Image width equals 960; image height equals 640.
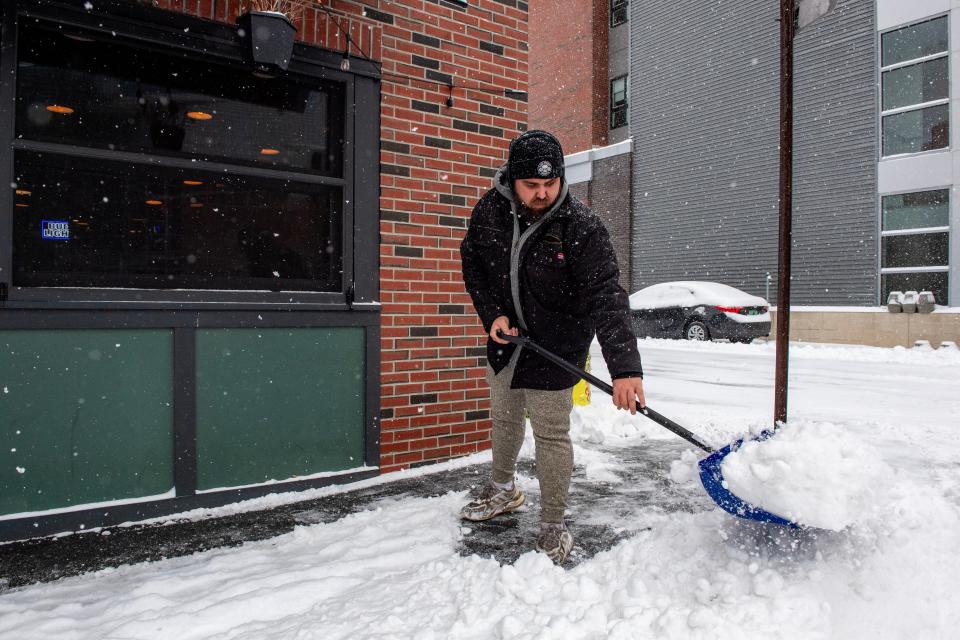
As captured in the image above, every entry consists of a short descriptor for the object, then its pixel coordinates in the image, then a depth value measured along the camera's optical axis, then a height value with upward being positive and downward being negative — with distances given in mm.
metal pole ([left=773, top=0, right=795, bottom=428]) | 3238 +673
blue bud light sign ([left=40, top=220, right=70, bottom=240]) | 3379 +428
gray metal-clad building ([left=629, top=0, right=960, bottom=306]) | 13914 +4067
